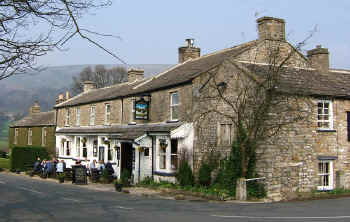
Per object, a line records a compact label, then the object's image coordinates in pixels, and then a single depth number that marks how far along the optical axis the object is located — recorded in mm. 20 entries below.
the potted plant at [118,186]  20853
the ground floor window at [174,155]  22328
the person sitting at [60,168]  28616
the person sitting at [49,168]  29766
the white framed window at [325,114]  19406
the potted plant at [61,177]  26331
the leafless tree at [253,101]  17438
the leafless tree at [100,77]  67750
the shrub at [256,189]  17203
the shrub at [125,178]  22636
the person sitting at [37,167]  32062
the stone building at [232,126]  18125
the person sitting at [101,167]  27069
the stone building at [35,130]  40375
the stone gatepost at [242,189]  16969
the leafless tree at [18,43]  7547
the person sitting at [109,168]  26219
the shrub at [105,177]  25906
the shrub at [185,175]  20484
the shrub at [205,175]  19781
